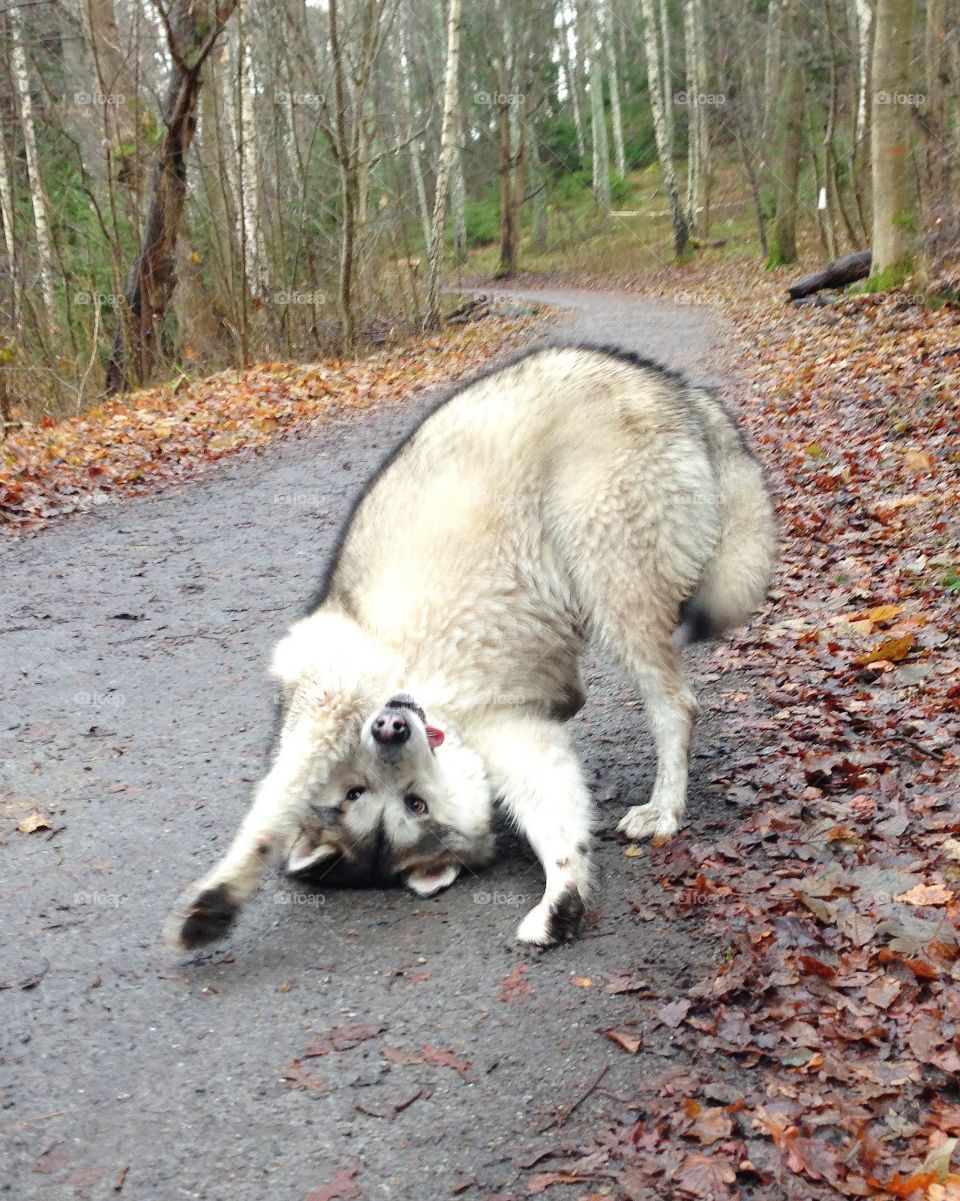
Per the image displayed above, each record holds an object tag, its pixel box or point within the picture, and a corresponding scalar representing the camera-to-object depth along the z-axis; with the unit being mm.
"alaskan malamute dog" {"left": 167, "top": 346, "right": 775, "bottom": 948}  3857
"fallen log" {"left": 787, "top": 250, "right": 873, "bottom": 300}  16422
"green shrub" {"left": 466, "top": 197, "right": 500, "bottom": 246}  44344
